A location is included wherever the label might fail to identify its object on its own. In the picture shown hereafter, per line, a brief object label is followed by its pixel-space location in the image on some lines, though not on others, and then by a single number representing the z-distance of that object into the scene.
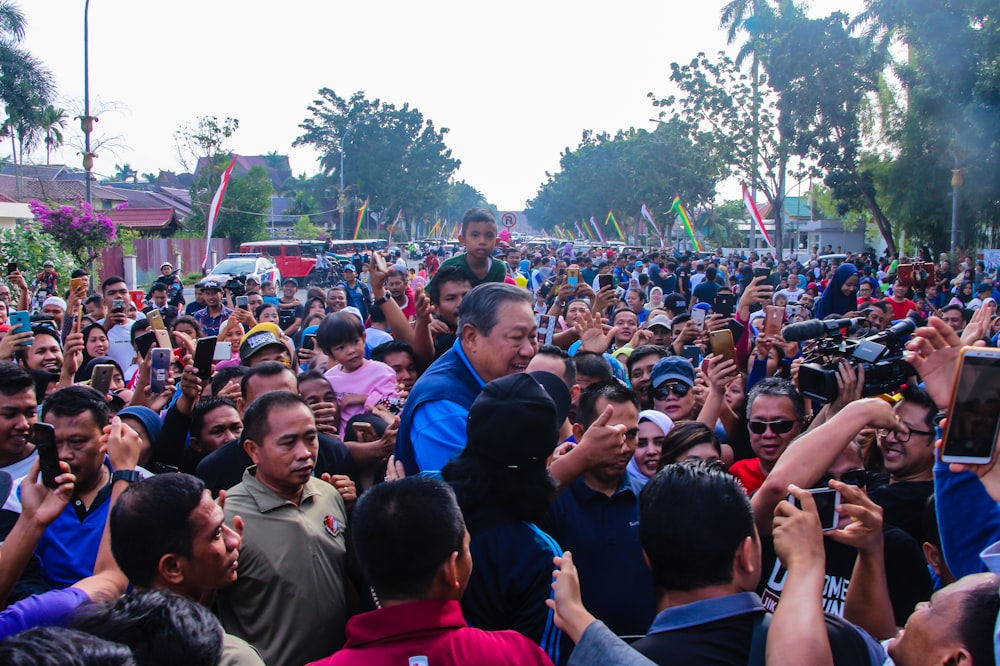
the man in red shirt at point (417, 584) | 2.09
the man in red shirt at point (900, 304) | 10.13
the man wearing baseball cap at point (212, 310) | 9.80
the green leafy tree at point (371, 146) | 74.81
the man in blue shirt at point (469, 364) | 2.95
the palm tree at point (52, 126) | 37.63
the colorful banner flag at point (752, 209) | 27.11
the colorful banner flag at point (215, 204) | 20.73
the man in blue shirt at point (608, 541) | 2.88
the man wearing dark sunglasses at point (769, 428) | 4.01
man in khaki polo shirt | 2.92
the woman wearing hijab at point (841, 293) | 9.96
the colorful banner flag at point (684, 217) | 33.78
